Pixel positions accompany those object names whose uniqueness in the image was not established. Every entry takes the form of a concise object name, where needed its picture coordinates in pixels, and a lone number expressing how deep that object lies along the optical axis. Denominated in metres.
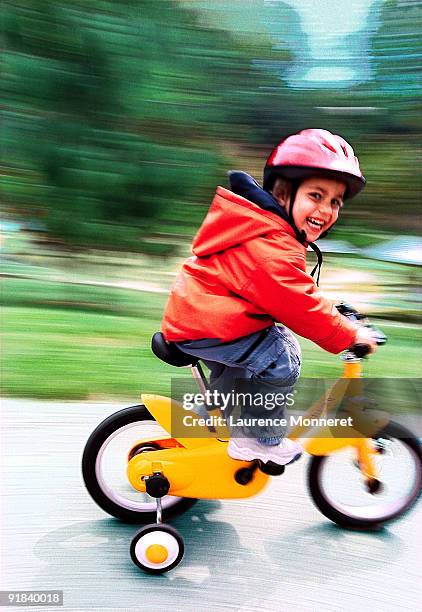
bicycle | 2.11
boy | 1.91
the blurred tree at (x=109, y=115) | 4.04
